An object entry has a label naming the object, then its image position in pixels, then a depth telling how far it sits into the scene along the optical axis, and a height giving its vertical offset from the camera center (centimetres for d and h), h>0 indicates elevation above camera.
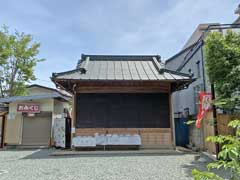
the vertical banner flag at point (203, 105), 819 +47
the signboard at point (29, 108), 1242 +62
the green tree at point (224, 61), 630 +172
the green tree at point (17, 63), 1838 +489
